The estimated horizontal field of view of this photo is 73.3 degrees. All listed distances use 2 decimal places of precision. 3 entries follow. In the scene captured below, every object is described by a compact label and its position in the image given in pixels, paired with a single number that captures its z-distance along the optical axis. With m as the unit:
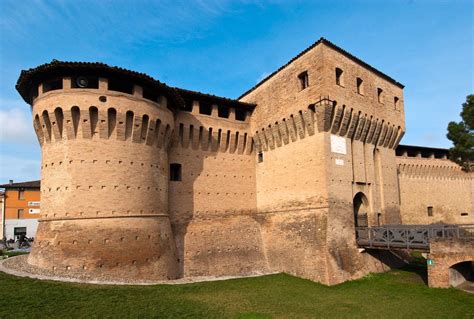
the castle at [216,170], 14.12
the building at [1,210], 34.51
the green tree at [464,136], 19.14
